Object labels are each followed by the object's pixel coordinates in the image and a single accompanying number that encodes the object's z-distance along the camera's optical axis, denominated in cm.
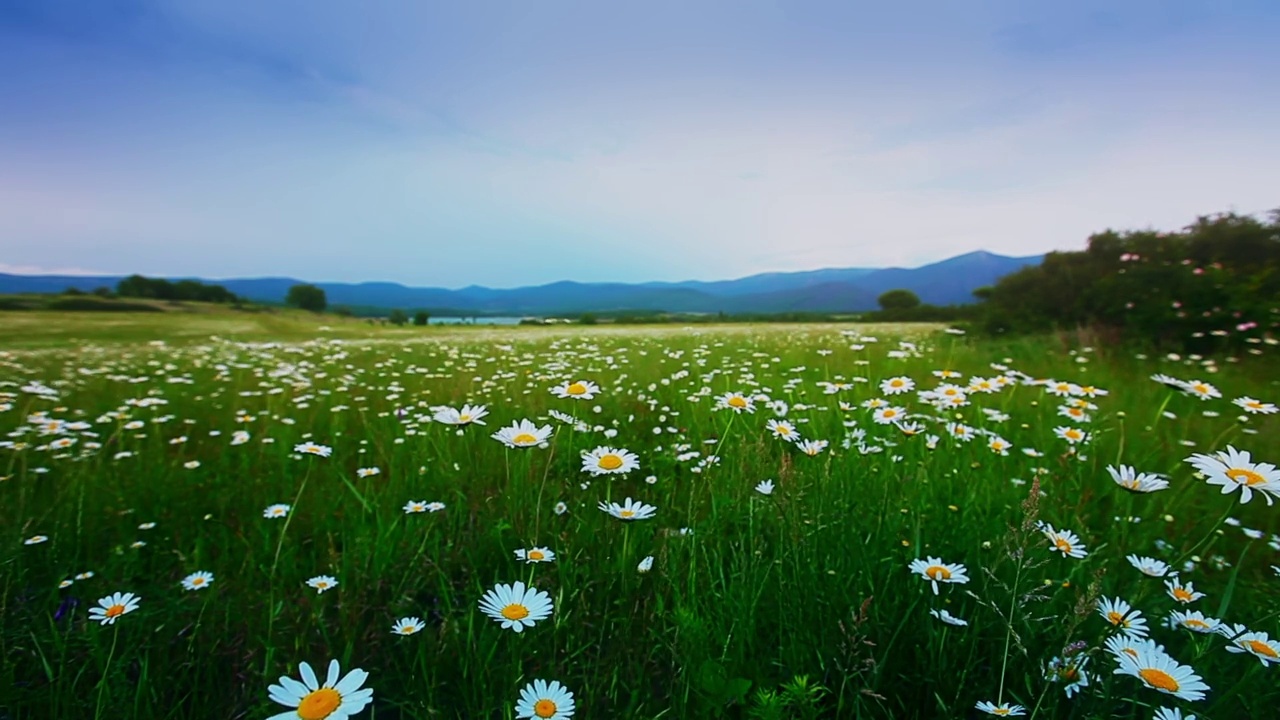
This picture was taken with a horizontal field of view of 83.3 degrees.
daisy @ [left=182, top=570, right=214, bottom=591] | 63
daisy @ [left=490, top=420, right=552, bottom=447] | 59
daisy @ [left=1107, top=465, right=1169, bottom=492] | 54
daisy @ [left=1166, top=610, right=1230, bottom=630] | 48
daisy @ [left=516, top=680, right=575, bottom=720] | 43
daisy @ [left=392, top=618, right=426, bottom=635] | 54
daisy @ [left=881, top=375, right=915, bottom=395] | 89
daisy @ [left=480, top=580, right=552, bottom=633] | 47
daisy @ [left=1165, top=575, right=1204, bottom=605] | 55
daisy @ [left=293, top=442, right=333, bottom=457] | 69
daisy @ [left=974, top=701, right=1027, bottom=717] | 43
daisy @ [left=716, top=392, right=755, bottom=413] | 76
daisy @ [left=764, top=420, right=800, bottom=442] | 65
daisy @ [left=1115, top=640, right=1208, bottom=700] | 41
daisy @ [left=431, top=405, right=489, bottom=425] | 56
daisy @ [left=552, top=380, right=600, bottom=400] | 70
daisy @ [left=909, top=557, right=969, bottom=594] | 53
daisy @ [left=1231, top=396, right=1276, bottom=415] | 79
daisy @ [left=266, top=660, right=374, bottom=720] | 38
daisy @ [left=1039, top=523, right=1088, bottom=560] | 59
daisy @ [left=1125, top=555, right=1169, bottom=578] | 59
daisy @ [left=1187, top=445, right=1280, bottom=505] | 46
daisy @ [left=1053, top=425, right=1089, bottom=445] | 93
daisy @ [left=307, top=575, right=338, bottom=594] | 60
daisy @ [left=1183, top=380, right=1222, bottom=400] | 82
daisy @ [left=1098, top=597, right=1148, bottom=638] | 49
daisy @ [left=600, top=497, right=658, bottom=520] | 56
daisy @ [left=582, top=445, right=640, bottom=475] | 57
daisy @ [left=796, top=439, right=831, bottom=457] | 72
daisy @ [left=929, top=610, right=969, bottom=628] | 49
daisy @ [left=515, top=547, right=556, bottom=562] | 56
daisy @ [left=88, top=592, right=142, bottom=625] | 53
